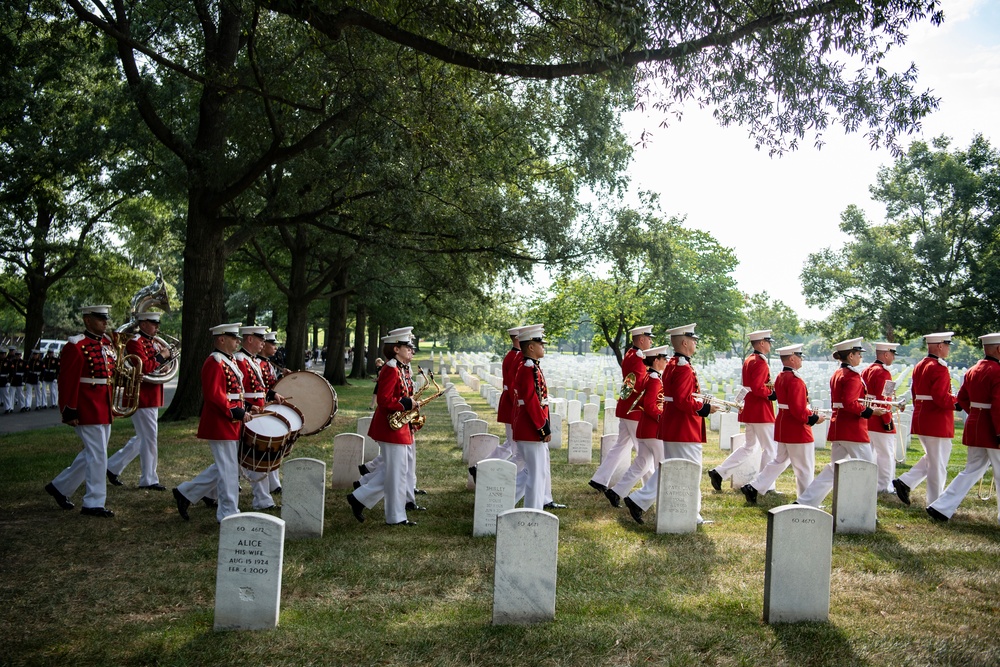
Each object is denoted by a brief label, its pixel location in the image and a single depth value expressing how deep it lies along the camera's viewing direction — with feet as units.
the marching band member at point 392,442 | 29.76
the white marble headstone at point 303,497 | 26.86
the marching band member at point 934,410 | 34.12
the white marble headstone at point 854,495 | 28.71
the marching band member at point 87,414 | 30.32
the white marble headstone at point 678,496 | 28.78
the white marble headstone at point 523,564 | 19.20
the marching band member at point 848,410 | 33.63
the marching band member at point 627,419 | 36.01
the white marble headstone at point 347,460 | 38.34
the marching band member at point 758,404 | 37.68
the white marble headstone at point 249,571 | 18.29
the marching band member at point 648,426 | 33.68
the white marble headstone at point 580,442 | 47.71
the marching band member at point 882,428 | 37.19
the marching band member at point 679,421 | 31.42
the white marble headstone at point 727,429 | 53.36
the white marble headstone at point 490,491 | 28.07
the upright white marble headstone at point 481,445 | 38.07
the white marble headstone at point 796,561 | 19.79
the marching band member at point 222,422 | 28.58
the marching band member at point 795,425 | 33.60
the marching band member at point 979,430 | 31.22
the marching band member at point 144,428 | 36.14
